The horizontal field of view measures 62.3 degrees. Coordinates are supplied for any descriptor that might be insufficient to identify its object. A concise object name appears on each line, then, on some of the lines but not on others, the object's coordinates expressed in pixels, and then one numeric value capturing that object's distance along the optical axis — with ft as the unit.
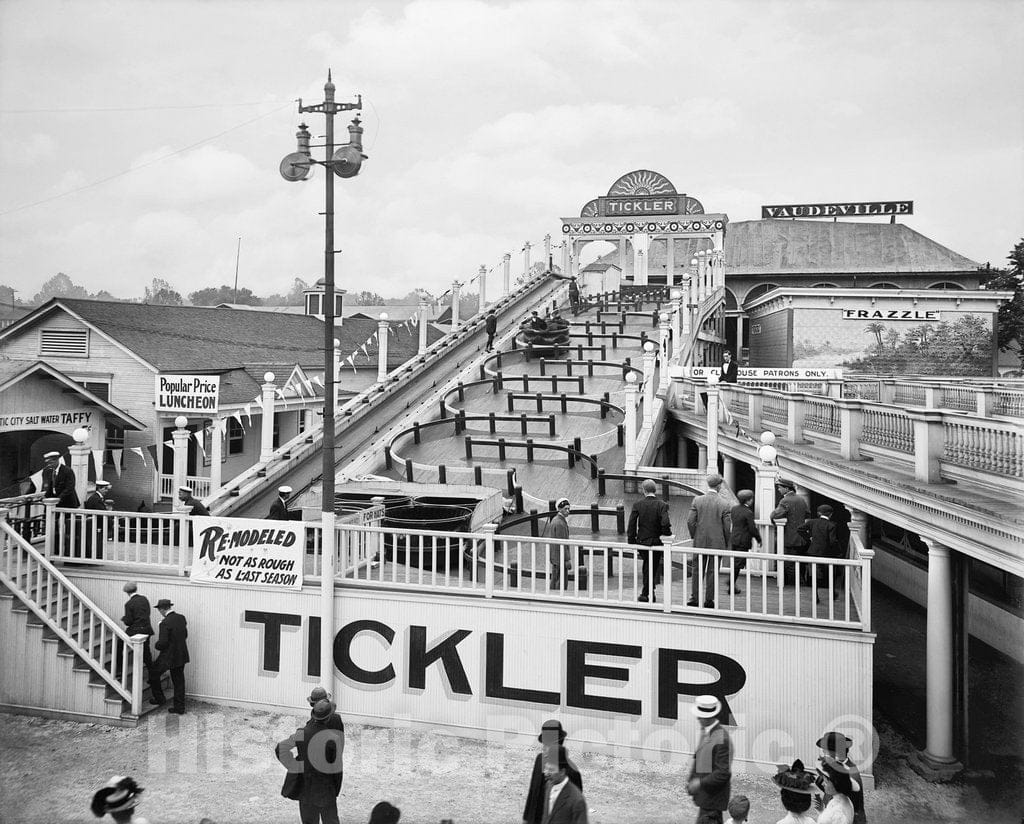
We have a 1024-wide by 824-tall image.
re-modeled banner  35.40
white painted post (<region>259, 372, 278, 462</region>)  57.06
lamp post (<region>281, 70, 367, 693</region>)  32.35
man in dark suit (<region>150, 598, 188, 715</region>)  34.35
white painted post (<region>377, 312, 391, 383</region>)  72.79
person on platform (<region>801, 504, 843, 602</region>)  34.94
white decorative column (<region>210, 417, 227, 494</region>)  53.31
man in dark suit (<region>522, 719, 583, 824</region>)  20.30
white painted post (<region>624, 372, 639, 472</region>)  56.24
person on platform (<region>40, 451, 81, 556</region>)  40.65
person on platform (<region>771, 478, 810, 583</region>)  36.31
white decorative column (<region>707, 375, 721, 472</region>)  51.73
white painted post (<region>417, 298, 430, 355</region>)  88.28
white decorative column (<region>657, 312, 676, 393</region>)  75.36
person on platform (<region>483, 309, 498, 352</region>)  92.17
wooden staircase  34.40
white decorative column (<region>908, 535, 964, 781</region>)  29.99
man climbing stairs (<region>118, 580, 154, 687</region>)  35.04
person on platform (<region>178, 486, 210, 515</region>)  39.55
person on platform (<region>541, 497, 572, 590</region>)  33.17
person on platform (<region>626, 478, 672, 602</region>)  35.27
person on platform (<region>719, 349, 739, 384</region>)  66.64
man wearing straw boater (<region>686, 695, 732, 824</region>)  21.04
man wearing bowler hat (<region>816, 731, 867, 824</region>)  21.44
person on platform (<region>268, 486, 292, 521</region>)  41.55
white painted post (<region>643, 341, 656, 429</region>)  61.98
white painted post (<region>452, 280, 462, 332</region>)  104.03
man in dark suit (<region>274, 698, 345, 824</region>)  23.57
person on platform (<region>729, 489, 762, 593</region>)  34.88
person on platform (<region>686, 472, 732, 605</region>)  33.50
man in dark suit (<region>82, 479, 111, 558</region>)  38.11
